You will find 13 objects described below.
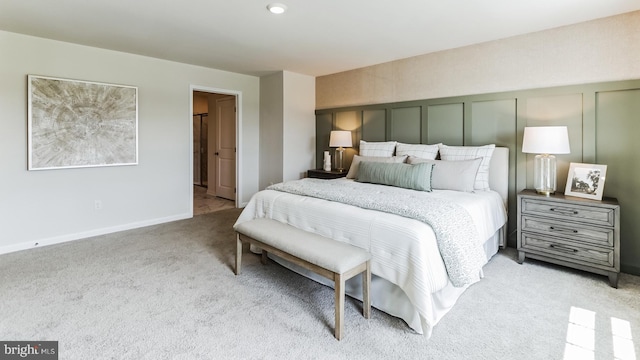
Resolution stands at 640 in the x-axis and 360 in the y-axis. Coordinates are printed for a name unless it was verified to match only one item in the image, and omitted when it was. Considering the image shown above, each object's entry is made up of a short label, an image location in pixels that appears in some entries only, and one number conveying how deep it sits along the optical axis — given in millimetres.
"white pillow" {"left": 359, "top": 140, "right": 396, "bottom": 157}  4082
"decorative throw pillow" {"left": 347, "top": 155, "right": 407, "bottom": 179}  3699
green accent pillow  3135
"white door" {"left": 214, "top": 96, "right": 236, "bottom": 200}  5832
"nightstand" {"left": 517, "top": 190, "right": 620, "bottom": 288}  2516
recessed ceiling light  2633
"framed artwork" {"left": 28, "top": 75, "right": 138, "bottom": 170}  3420
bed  1879
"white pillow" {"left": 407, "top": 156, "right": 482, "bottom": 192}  3145
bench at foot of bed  1856
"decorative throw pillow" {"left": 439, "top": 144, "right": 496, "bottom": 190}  3309
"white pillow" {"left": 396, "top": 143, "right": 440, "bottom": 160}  3660
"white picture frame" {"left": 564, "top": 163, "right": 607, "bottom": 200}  2734
